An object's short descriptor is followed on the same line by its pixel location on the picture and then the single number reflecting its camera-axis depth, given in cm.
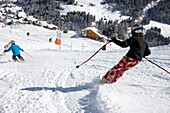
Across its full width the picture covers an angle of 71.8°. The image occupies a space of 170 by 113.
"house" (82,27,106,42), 4666
